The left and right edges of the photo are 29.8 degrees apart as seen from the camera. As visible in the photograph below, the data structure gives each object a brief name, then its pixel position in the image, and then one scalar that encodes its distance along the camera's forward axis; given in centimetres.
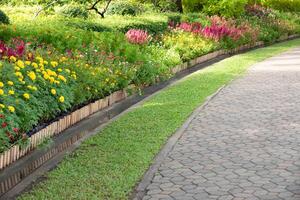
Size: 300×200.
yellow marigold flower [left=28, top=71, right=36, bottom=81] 759
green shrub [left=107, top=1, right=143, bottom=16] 2283
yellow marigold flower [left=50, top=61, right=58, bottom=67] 863
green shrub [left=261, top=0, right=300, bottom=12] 4501
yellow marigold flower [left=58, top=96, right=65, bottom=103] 792
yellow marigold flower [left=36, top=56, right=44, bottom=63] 845
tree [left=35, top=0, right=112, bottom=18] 1942
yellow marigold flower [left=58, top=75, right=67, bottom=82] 838
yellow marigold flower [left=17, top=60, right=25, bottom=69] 774
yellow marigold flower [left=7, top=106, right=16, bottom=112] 655
